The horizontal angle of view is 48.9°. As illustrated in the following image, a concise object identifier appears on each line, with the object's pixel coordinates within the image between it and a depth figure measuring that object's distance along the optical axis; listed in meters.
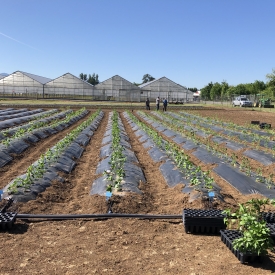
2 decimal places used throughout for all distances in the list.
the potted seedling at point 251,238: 3.34
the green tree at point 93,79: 123.79
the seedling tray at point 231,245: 3.50
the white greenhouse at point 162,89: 50.22
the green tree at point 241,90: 64.69
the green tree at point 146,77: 142.27
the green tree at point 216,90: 69.79
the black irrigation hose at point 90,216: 4.75
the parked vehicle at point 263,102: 40.06
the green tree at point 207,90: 79.11
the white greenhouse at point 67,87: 48.00
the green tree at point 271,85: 39.80
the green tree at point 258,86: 61.56
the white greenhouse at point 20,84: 48.06
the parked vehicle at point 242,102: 43.09
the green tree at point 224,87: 65.88
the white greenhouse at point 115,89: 48.22
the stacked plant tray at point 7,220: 4.32
